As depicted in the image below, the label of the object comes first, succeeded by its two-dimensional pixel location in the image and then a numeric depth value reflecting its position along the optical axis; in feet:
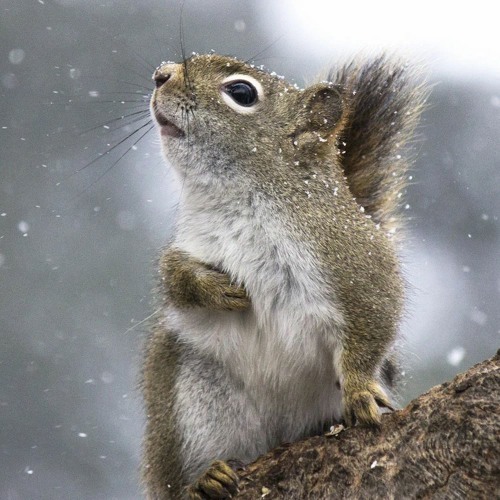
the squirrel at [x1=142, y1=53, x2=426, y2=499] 19.42
